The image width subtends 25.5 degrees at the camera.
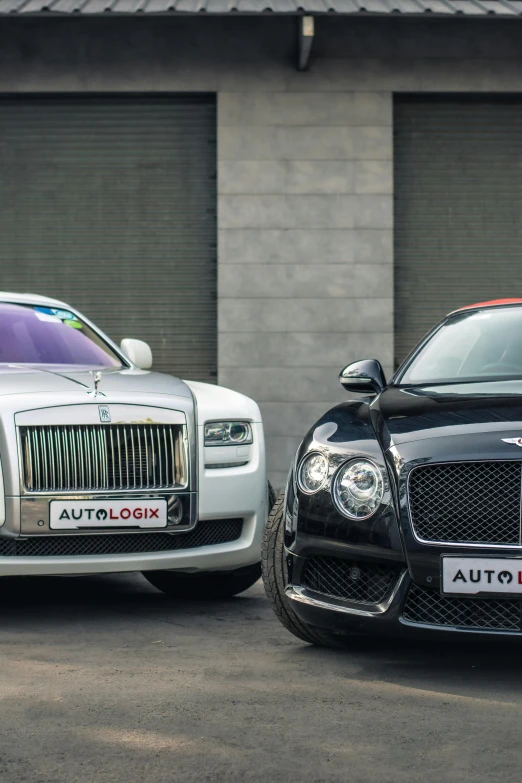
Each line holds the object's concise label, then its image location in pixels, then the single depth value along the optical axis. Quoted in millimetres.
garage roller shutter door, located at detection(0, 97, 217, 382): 11594
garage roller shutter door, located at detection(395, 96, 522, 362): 11648
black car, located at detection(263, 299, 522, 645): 3971
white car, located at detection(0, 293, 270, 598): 5098
